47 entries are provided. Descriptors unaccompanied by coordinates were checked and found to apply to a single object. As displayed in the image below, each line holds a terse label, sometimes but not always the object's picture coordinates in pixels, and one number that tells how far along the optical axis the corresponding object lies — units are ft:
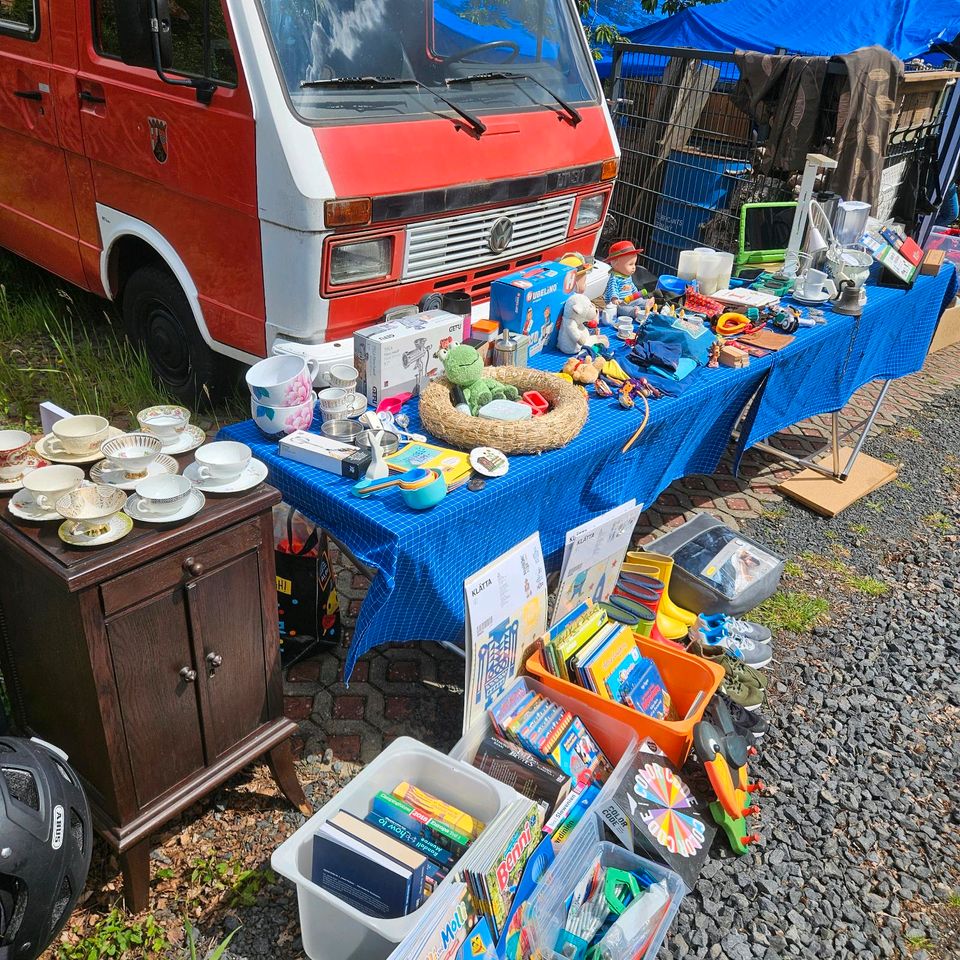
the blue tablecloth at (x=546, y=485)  7.57
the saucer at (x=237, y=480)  6.74
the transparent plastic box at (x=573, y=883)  6.72
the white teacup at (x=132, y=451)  6.68
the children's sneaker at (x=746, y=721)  9.44
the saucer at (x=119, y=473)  6.64
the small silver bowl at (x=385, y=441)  8.27
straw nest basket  8.48
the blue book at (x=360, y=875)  6.30
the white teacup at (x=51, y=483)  6.20
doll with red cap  12.41
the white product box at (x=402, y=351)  9.09
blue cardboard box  10.44
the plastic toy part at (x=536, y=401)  9.38
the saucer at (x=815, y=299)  13.32
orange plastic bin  8.37
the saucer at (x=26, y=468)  6.46
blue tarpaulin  30.86
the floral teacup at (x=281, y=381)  8.41
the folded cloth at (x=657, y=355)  10.44
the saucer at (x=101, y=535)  5.92
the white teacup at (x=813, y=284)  13.29
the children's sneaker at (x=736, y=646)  10.56
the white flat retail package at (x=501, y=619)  7.82
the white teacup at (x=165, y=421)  7.39
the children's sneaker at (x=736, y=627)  10.79
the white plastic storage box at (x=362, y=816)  6.27
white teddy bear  10.93
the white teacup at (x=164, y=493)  6.30
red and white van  10.89
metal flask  10.04
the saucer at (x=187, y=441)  7.38
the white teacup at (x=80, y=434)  6.87
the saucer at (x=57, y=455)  6.86
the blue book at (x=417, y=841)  6.78
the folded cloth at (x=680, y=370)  10.37
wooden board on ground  14.67
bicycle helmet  5.58
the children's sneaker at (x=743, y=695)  9.91
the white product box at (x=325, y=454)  7.95
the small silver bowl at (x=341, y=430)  8.58
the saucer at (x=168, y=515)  6.26
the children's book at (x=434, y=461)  8.01
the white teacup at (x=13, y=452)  6.52
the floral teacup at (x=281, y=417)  8.47
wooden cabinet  6.04
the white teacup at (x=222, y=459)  6.84
